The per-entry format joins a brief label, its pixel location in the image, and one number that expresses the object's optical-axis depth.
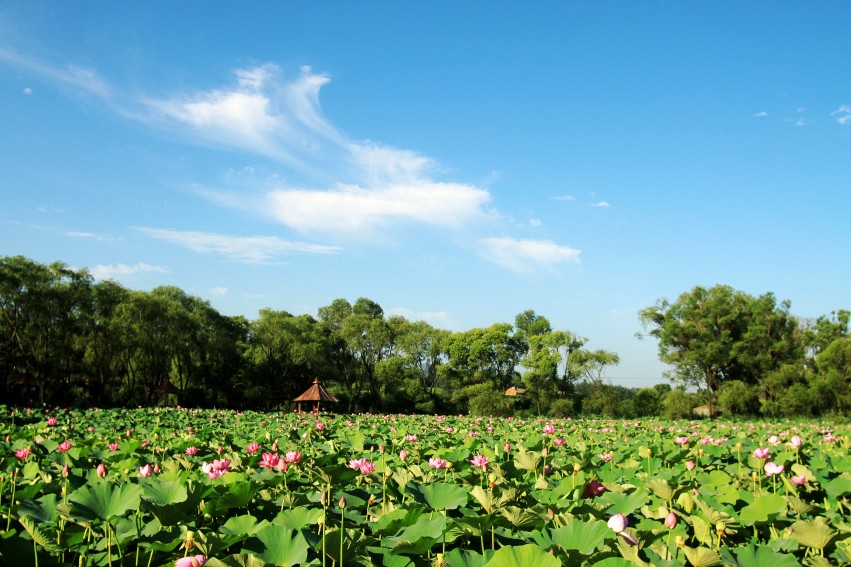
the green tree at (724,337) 30.03
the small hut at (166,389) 24.96
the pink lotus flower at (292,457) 3.19
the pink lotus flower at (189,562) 1.49
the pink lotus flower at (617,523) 1.91
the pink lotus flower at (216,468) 2.93
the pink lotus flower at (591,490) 2.85
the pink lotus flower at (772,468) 3.44
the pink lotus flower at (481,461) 3.20
